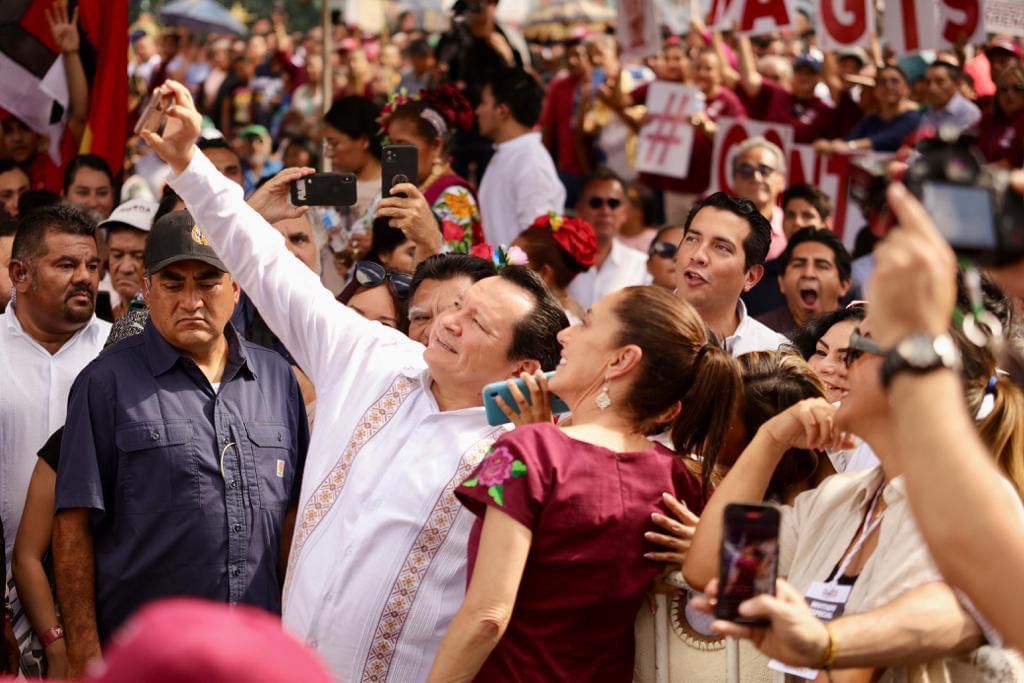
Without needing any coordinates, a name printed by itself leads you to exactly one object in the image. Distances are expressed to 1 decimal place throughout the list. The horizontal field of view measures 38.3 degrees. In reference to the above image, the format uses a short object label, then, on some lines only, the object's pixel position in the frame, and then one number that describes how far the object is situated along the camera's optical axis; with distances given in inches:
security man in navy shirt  155.1
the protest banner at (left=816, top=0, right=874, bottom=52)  345.4
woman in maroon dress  117.7
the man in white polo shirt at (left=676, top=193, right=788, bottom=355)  205.9
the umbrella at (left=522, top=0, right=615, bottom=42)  561.6
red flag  298.7
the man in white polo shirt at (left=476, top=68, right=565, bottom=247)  308.5
